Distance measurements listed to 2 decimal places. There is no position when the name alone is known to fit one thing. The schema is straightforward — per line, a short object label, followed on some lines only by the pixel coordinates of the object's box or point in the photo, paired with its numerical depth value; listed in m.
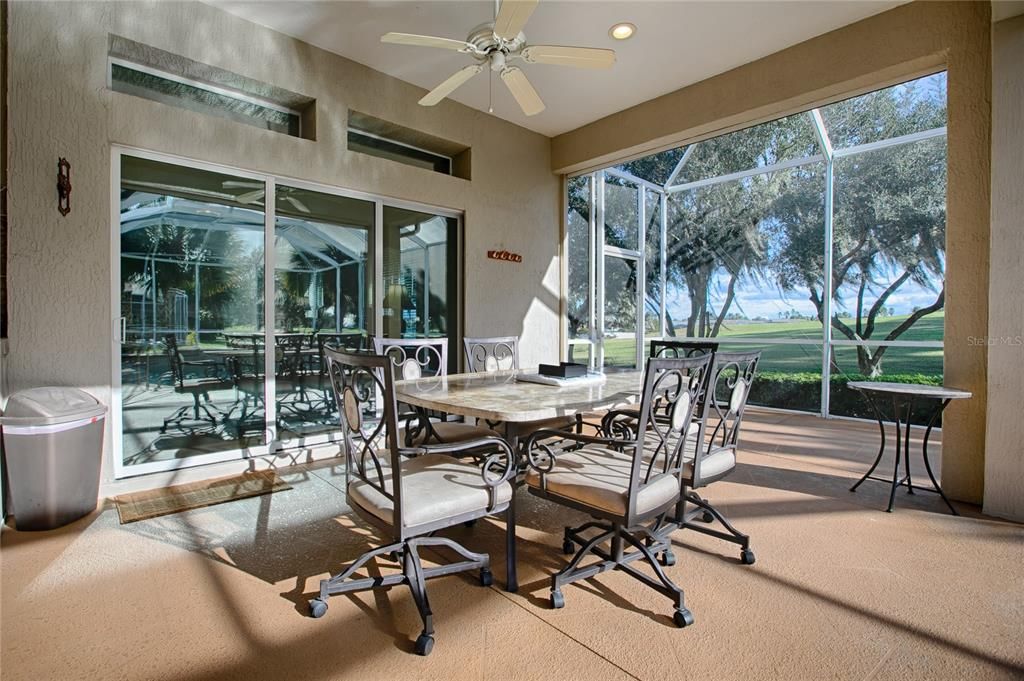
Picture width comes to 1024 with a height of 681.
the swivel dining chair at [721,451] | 2.00
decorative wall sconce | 2.84
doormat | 2.80
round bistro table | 2.75
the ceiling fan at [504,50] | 2.64
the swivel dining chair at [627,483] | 1.70
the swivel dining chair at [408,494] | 1.61
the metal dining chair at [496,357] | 3.13
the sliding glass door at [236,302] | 3.24
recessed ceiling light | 3.65
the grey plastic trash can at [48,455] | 2.47
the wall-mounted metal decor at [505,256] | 5.30
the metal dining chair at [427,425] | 2.61
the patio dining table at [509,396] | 1.80
